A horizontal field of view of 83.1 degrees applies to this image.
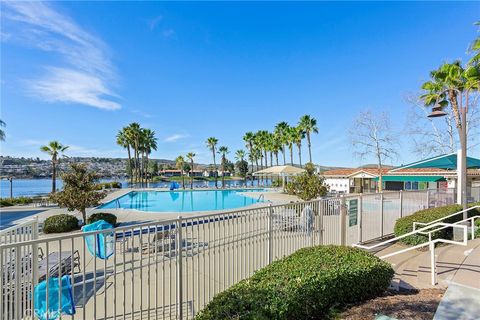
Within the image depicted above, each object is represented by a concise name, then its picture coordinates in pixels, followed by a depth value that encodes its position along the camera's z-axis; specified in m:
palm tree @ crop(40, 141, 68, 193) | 27.94
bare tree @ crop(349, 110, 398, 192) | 25.88
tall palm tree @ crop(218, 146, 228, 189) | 62.84
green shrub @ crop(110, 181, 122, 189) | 39.62
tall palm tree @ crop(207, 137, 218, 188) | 54.41
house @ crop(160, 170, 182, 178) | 108.12
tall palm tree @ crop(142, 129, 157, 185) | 46.85
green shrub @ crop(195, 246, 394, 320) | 2.76
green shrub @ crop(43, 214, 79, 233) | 11.93
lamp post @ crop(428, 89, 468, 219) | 8.25
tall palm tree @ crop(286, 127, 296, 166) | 45.84
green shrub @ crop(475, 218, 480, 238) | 8.17
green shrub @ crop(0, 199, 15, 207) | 22.09
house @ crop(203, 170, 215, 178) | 102.44
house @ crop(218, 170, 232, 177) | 96.60
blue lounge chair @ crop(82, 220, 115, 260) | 6.37
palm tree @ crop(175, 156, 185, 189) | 51.92
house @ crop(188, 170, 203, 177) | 110.70
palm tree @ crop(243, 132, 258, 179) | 57.62
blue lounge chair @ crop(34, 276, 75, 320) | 2.88
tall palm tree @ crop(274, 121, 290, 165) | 48.11
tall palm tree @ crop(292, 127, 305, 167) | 44.54
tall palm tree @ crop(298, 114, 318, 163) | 43.37
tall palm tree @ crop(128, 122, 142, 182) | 44.47
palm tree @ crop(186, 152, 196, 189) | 51.16
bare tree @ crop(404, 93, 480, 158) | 23.03
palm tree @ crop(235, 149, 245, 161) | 68.75
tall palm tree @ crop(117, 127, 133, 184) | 45.85
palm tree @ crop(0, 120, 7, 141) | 21.87
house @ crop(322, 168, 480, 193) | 26.31
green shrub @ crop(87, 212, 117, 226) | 12.07
